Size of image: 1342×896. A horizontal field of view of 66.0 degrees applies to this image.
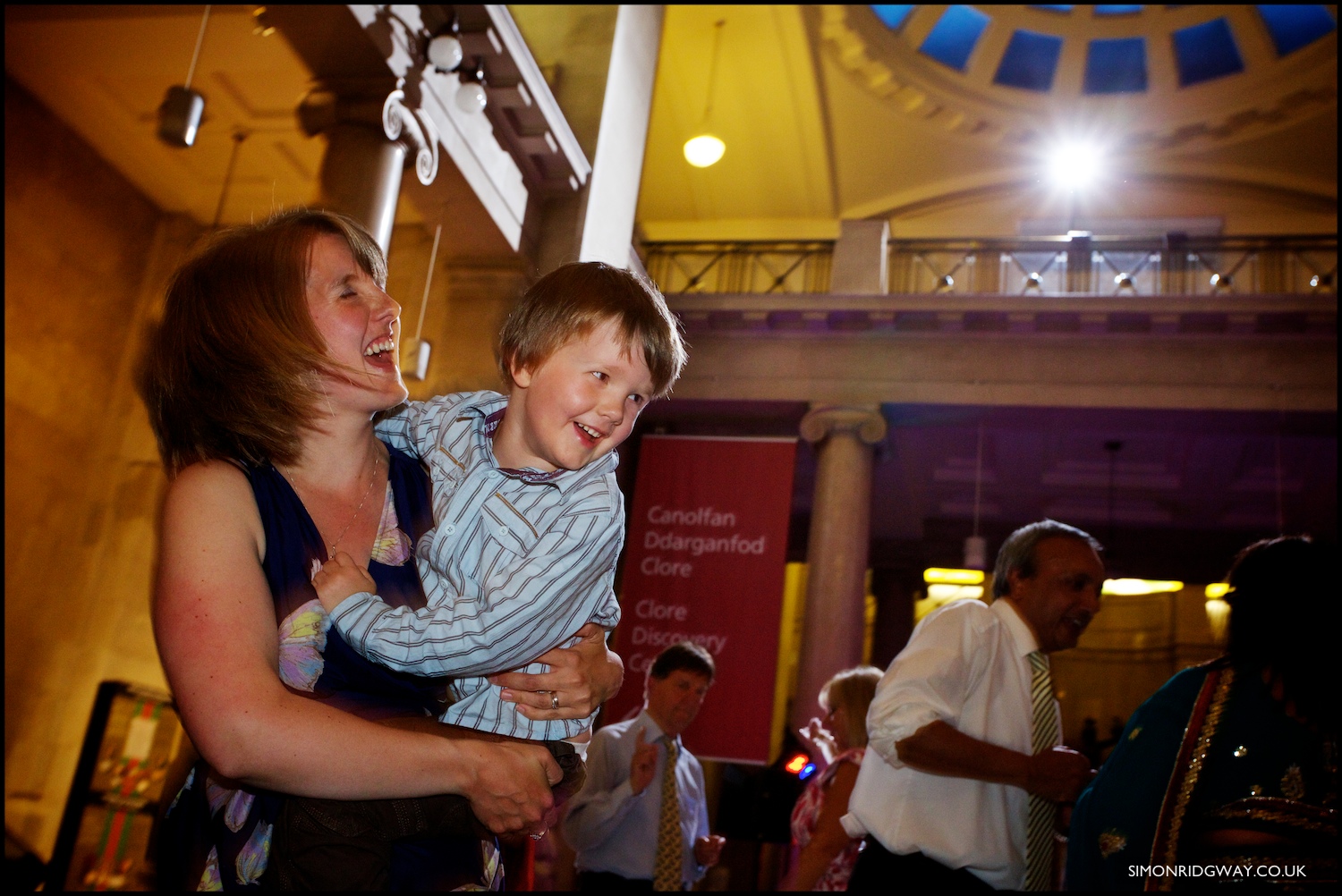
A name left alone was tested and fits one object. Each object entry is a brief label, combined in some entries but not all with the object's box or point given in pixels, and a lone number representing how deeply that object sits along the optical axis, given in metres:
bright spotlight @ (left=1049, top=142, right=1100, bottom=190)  15.28
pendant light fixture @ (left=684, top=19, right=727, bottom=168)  13.00
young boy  1.52
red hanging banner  9.21
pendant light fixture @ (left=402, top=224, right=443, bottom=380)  7.83
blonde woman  4.18
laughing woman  1.36
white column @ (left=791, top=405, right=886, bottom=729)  10.31
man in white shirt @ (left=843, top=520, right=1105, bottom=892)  2.98
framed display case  7.96
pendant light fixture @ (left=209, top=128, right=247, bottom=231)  9.43
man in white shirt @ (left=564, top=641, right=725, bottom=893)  5.03
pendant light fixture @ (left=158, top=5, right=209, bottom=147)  5.21
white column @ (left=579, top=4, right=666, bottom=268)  8.70
